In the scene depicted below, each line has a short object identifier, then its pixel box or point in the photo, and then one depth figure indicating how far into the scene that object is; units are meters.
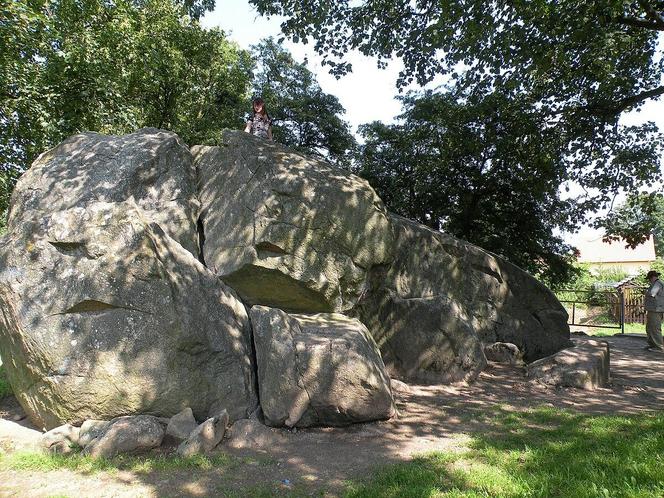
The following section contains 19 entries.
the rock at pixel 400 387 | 7.43
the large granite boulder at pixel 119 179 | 7.10
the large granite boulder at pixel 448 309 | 8.00
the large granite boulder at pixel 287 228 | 7.36
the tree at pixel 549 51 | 8.78
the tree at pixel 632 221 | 12.27
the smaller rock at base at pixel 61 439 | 4.91
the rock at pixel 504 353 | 9.47
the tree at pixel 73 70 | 10.15
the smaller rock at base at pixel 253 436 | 5.23
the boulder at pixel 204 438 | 4.87
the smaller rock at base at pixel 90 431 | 4.98
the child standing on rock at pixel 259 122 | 9.59
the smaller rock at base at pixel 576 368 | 7.44
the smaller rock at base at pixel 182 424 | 5.17
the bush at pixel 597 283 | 21.77
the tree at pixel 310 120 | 18.61
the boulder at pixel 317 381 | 5.68
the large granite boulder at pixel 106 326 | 5.23
